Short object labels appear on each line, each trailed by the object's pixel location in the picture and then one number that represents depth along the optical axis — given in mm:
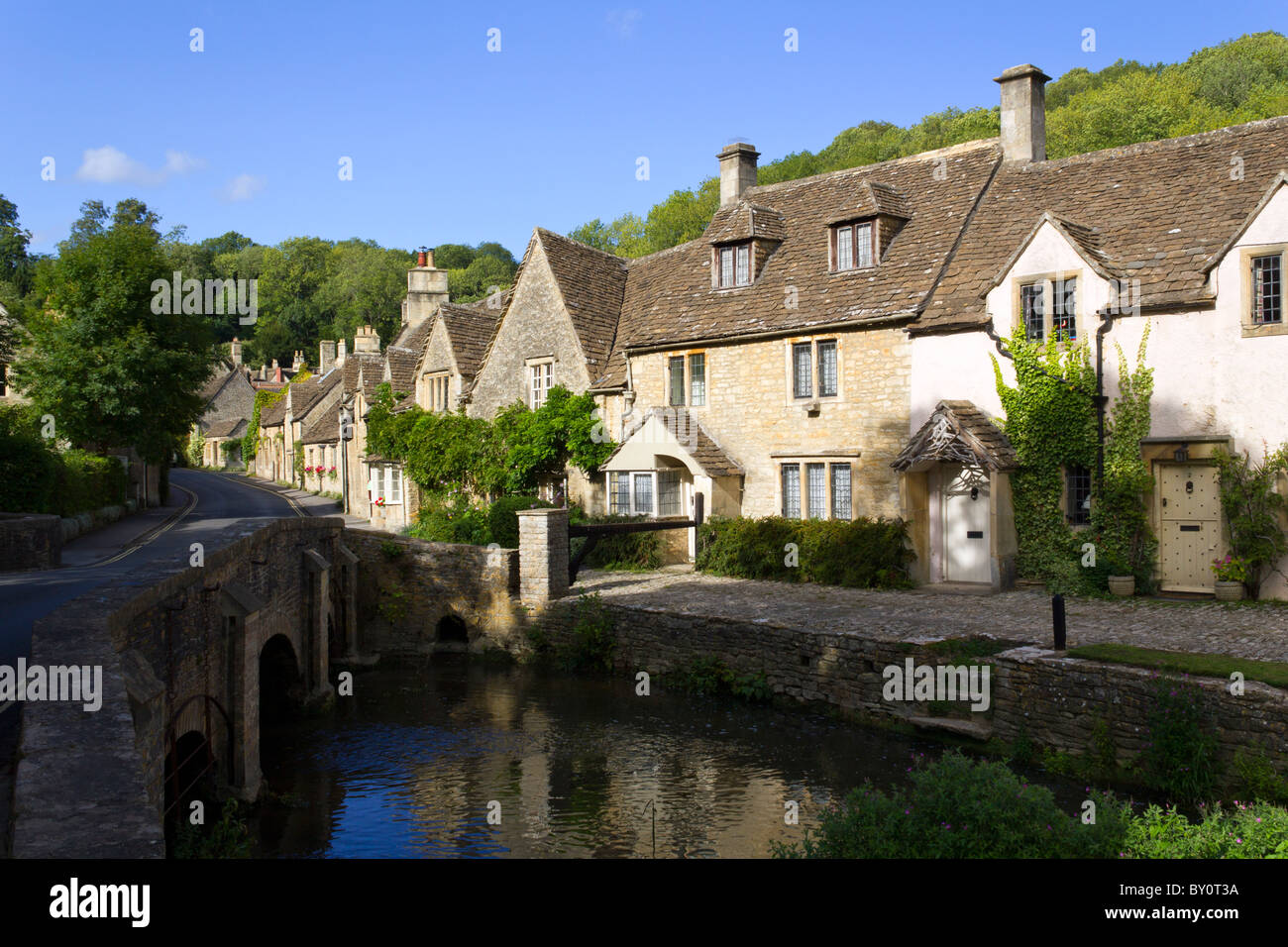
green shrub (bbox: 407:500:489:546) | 29234
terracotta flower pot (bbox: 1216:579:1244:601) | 17812
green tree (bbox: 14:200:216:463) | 34438
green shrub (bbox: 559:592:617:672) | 20922
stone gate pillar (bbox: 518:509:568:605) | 22531
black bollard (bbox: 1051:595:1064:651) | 14305
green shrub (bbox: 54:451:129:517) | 29703
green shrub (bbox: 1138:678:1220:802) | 11797
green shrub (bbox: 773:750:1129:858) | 7551
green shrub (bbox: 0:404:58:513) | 25141
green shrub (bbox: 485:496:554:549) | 27297
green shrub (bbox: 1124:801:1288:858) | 7805
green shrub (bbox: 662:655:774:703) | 17781
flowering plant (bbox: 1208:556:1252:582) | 17766
